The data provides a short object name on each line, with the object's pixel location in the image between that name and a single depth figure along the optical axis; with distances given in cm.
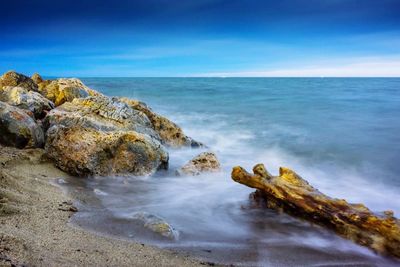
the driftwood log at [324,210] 467
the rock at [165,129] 1084
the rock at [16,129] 738
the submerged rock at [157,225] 461
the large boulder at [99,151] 698
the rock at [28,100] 898
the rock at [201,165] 797
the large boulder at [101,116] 795
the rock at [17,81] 1147
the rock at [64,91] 1113
